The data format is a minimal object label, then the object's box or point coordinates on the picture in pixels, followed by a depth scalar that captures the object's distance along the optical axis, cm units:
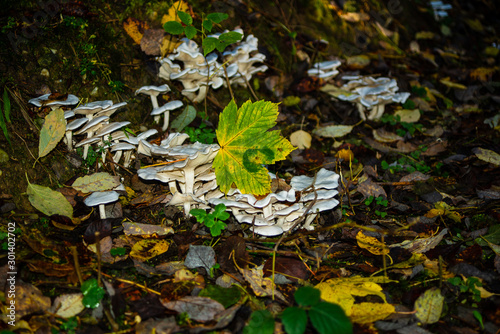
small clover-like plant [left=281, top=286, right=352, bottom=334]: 194
